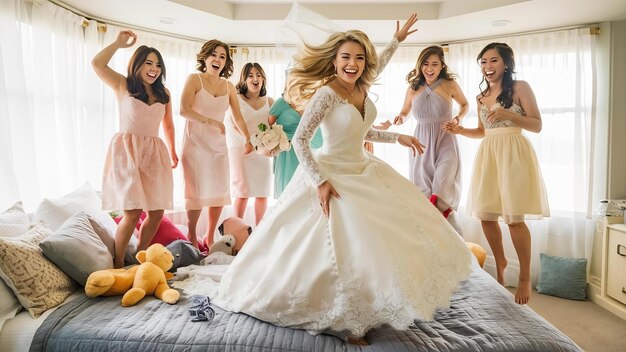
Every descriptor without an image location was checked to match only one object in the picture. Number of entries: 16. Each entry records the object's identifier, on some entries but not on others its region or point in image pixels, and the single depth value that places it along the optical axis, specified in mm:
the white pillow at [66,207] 2596
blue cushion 3713
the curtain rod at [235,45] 3561
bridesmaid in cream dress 2568
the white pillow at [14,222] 2225
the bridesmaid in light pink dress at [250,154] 3613
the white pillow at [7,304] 1812
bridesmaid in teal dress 3375
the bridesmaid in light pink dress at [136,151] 2549
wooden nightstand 3268
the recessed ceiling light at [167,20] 3824
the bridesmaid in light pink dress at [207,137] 3123
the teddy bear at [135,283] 1999
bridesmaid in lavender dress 3229
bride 1562
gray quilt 1610
